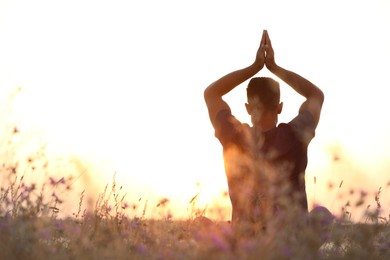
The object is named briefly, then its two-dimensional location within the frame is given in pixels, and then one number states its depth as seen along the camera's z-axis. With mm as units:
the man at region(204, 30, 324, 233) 4520
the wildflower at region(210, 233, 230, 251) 3334
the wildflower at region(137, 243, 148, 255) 3772
